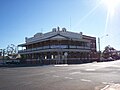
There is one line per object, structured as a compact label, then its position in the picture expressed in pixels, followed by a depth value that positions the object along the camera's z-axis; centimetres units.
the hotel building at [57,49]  2588
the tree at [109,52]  5358
